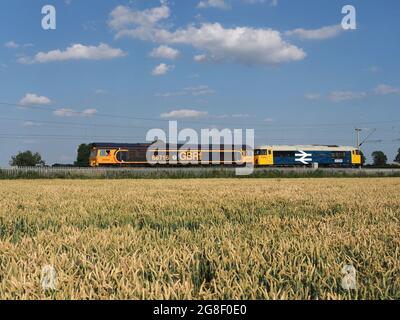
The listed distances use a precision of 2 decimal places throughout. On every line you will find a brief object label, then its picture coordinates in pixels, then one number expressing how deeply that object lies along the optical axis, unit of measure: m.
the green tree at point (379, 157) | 133.00
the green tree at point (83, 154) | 119.03
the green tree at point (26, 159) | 103.75
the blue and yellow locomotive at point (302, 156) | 66.62
